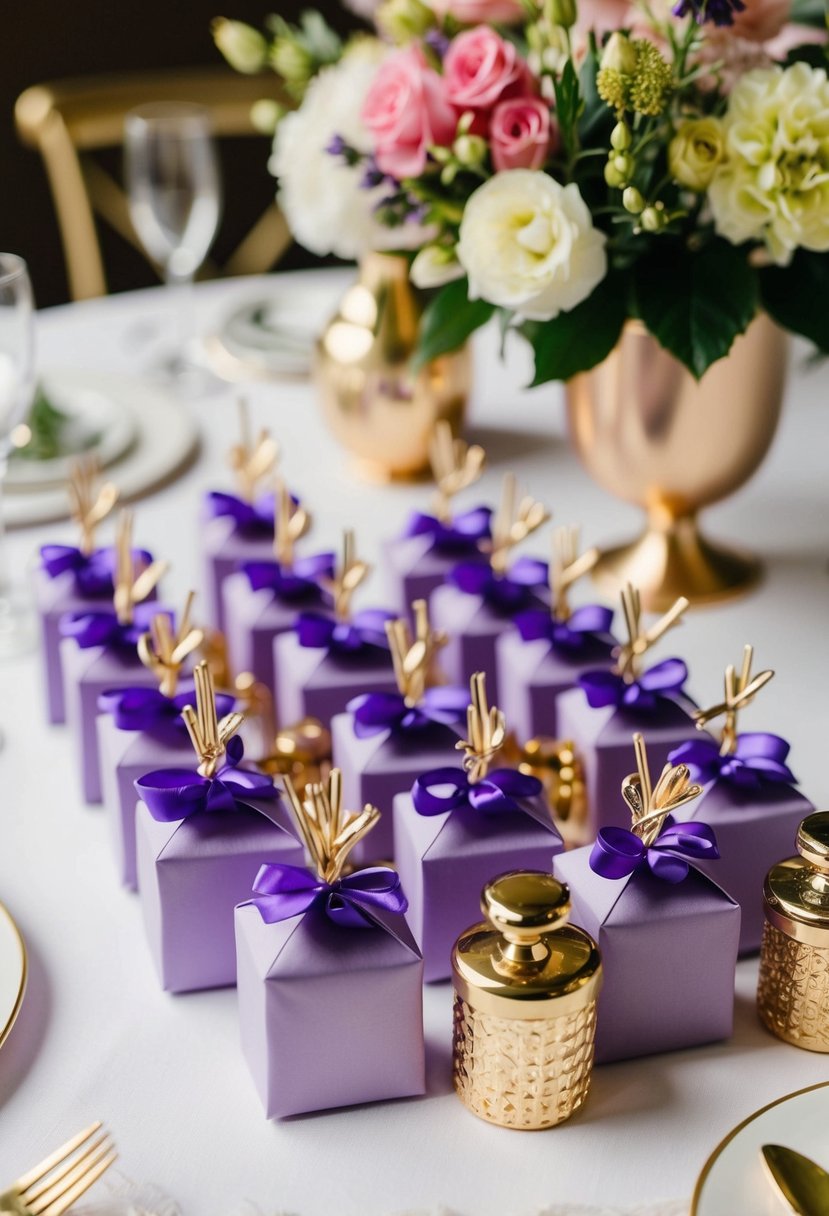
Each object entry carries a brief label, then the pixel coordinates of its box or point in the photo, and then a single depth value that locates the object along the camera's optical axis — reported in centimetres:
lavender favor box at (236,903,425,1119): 70
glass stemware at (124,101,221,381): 162
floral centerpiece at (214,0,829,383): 97
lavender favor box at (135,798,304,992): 80
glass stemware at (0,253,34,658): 106
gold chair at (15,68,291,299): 222
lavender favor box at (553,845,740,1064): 74
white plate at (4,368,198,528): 136
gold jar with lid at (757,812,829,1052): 74
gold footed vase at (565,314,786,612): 114
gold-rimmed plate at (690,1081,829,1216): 63
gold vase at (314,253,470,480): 137
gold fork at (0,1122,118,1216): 65
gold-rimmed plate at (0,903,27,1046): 75
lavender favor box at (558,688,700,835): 89
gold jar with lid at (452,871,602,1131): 68
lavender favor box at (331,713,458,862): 88
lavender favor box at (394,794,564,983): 80
